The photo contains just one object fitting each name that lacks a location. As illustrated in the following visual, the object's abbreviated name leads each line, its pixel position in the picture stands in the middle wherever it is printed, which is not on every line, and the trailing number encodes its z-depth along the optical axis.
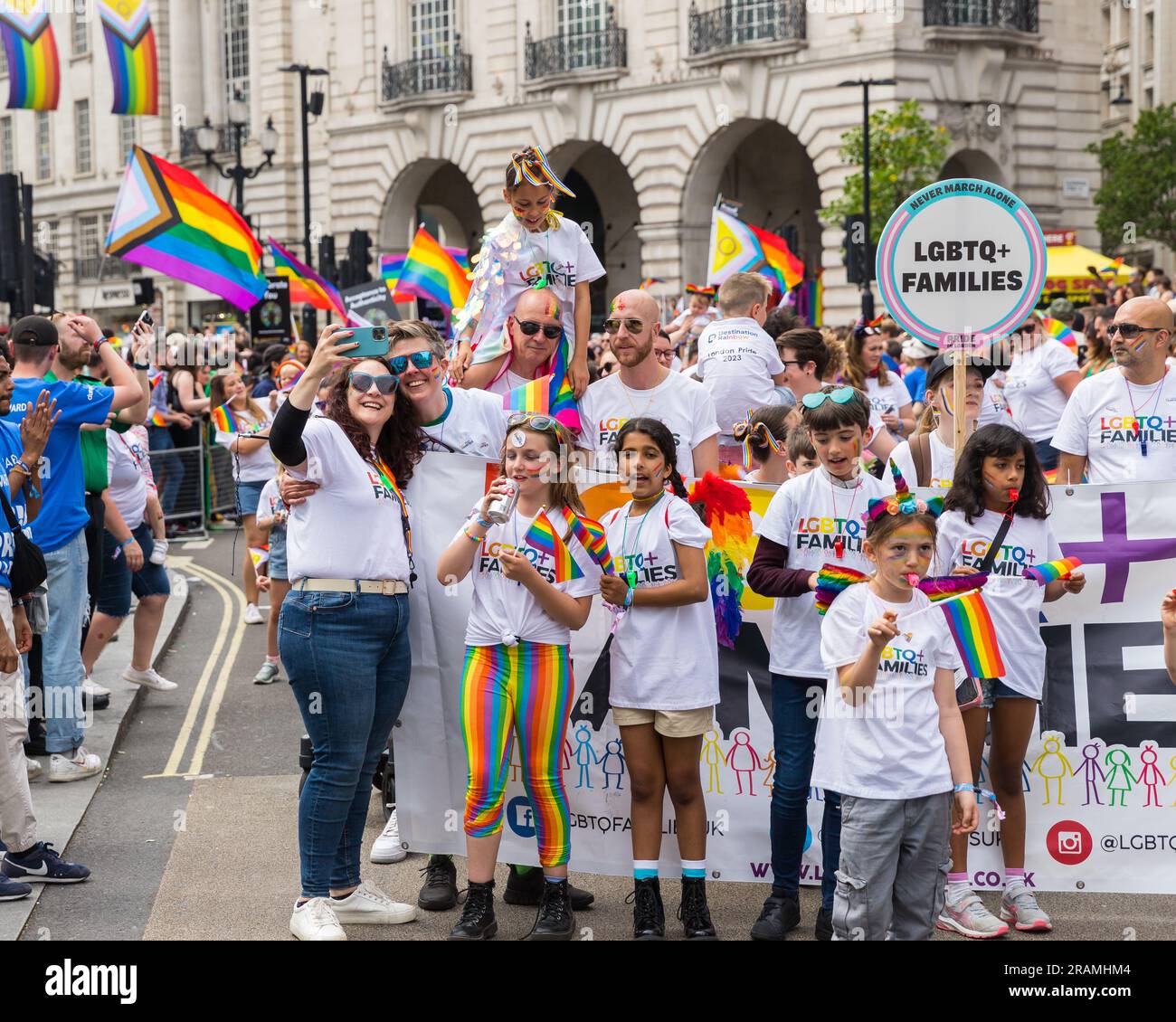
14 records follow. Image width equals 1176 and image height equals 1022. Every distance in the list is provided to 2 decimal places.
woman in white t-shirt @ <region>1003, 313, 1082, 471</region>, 9.96
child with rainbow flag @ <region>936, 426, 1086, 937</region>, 5.50
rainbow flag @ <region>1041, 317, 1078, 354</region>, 12.99
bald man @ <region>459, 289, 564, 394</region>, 6.50
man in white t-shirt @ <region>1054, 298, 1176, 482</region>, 6.82
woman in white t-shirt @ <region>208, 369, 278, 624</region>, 10.52
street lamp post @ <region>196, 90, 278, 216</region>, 27.09
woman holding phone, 5.29
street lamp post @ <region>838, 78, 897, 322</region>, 31.17
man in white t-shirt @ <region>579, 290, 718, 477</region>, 6.27
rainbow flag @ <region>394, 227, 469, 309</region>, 16.61
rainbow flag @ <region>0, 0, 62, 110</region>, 15.90
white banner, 5.77
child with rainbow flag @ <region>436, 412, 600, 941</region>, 5.41
